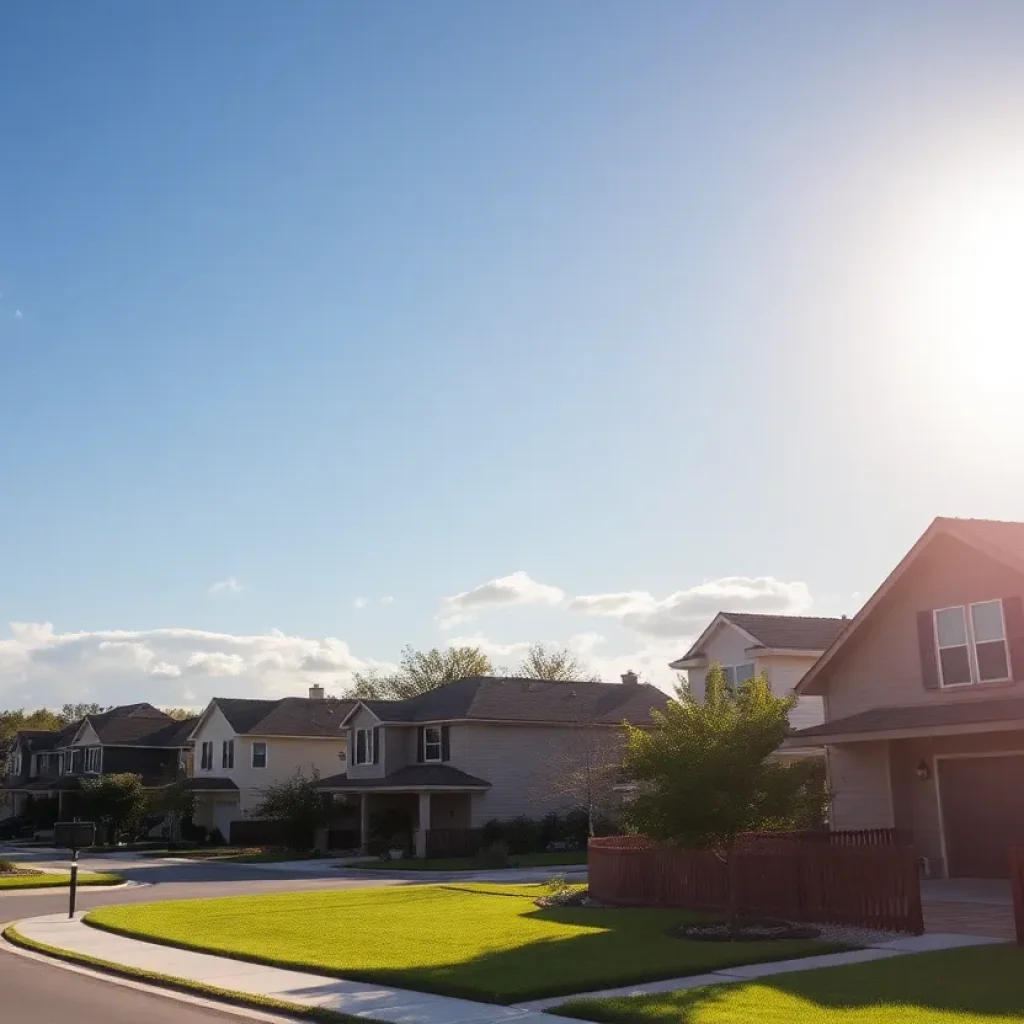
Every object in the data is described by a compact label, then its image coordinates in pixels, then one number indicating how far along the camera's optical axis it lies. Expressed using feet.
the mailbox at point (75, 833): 71.61
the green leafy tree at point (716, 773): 58.29
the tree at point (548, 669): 300.81
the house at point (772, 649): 124.36
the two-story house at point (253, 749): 196.54
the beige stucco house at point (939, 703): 75.41
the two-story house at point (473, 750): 155.02
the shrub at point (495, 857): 127.03
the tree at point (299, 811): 163.43
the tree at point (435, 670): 301.22
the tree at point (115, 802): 189.78
